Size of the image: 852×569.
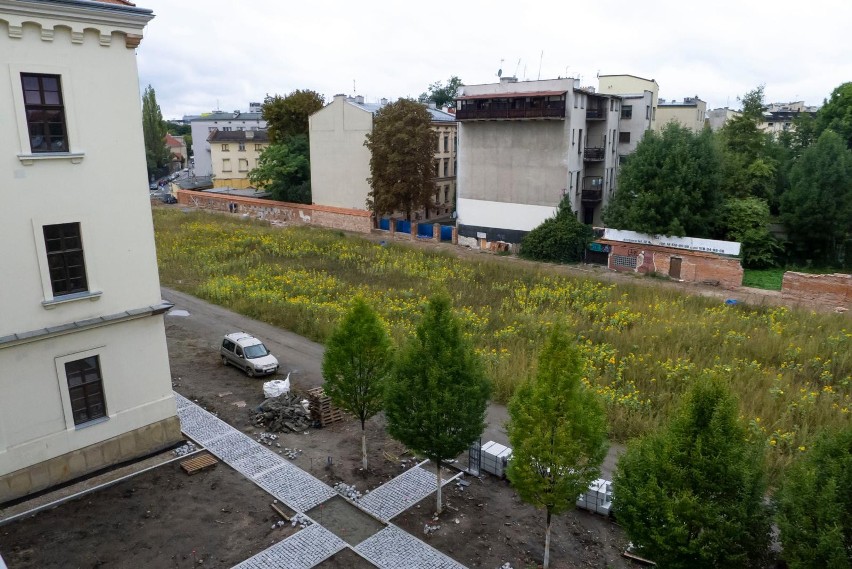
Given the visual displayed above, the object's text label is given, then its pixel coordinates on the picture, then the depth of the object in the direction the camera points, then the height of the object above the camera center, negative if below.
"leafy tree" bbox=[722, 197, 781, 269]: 35.38 -4.04
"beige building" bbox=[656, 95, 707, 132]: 60.44 +5.17
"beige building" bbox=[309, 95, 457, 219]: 48.38 +0.65
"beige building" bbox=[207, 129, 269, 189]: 68.19 +0.56
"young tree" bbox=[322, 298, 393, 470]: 13.71 -4.78
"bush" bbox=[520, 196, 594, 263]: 36.91 -4.85
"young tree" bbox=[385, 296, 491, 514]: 11.46 -4.57
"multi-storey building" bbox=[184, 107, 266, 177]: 78.19 +3.03
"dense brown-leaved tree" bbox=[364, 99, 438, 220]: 43.34 +0.32
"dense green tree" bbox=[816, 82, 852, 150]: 42.84 +3.95
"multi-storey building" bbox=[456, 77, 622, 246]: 38.72 +0.57
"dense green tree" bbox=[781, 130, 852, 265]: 33.47 -1.90
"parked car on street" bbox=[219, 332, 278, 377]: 19.78 -6.82
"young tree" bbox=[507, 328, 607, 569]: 9.67 -4.61
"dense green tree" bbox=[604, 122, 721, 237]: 33.44 -1.22
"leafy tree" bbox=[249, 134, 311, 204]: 53.62 -0.98
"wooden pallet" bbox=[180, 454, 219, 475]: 13.95 -7.41
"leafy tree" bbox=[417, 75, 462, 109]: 90.19 +10.45
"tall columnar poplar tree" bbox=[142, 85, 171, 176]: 85.56 +3.84
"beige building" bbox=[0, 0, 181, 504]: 11.50 -1.91
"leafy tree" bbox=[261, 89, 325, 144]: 55.75 +4.60
